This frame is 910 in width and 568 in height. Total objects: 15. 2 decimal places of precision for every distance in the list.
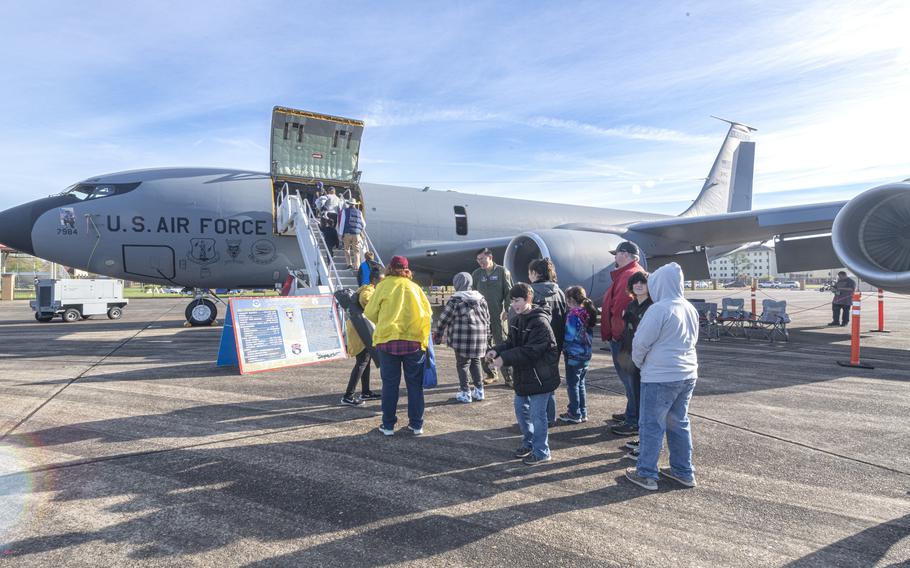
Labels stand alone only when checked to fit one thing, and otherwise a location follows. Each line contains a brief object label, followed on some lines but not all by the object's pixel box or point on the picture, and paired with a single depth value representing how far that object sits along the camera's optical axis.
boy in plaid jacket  5.83
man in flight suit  7.25
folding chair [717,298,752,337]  12.44
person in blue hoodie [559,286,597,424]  5.33
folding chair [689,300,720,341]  12.59
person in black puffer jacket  4.17
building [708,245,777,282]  155.90
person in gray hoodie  3.85
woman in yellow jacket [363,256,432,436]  4.94
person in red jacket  4.99
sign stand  8.40
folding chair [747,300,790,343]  11.89
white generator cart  17.19
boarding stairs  10.28
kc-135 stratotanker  10.84
